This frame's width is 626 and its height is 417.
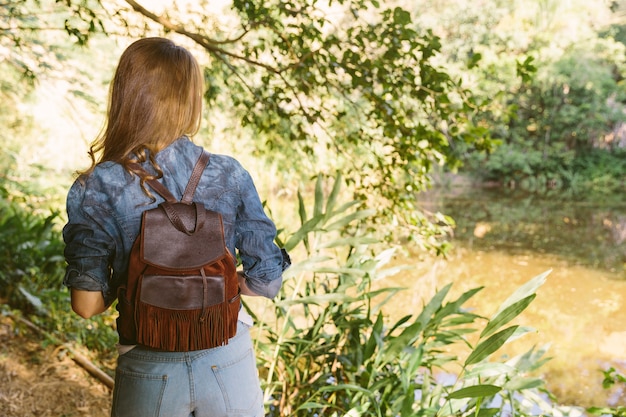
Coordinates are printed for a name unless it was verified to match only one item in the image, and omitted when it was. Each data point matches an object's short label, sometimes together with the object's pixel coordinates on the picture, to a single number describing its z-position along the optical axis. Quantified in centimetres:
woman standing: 110
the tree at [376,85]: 268
